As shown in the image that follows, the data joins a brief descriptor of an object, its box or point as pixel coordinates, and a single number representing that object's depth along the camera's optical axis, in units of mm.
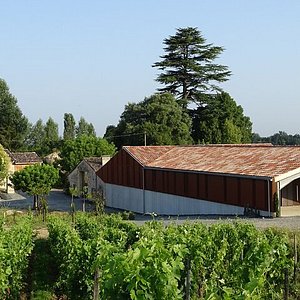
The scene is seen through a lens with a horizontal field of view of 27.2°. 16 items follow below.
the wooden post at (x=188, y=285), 9180
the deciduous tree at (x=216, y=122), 55625
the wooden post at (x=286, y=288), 10883
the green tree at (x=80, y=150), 48594
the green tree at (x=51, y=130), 84125
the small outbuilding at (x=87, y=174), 41406
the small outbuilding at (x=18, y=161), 50638
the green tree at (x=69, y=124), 88875
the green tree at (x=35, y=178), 33625
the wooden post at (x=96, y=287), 9148
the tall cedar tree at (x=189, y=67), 55844
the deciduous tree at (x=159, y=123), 52219
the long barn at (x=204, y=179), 24422
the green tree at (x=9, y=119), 64812
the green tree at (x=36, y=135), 81000
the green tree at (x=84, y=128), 90875
